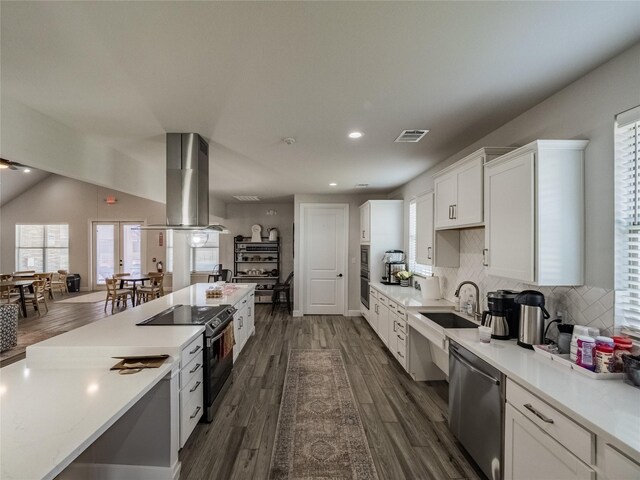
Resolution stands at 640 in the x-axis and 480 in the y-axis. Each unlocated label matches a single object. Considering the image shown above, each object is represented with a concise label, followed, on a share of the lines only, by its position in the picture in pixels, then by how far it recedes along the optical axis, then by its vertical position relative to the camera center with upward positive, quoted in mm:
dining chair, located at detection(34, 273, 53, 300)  7113 -1023
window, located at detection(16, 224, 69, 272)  9344 -301
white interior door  6508 -381
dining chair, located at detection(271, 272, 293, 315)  6973 -1251
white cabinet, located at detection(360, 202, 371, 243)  5503 +358
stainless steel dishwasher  1782 -1125
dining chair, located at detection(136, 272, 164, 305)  7031 -1213
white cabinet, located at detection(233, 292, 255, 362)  3932 -1213
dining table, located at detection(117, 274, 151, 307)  7212 -1243
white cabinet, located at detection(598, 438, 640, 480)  1062 -826
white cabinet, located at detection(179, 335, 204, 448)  2143 -1151
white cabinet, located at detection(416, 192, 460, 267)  3453 +5
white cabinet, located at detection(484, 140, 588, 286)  1855 +198
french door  9398 -448
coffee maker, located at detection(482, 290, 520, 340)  2193 -564
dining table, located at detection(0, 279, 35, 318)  5812 -974
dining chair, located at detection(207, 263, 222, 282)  7518 -856
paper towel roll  3791 -606
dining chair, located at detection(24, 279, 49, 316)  6436 -1280
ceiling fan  5222 +1370
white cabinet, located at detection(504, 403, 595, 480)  1290 -1035
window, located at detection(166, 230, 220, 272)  8633 -512
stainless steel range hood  2908 +605
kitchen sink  3143 -847
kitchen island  1069 -756
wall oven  5684 -682
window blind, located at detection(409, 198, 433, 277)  4816 +4
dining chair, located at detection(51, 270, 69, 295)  8689 -1264
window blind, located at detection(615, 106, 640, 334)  1604 +129
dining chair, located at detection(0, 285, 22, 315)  5823 -1135
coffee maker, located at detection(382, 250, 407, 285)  5148 -421
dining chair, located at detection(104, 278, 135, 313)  6793 -1271
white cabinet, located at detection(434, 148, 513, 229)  2479 +482
